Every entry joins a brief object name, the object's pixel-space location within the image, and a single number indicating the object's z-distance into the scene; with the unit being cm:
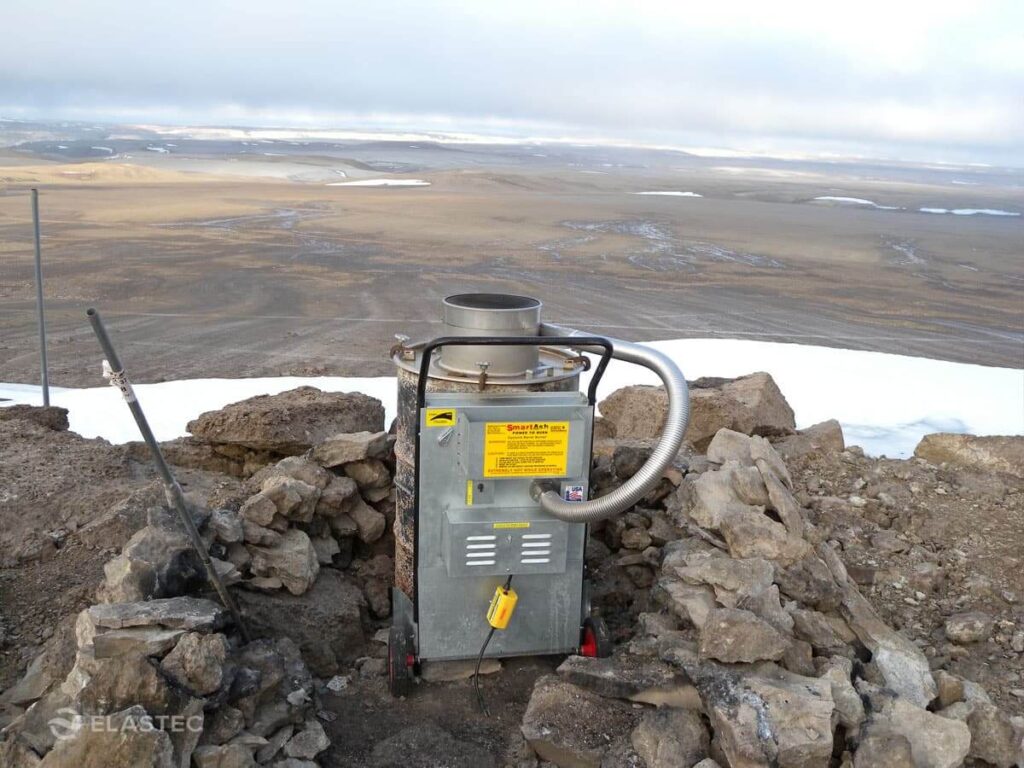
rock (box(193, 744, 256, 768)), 312
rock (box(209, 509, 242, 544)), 436
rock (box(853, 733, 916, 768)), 314
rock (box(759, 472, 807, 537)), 459
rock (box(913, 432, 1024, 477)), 589
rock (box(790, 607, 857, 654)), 390
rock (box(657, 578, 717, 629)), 402
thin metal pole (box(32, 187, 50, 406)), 822
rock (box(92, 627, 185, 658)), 337
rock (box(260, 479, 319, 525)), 461
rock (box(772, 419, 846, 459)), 613
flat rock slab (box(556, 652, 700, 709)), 354
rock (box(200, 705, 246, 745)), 326
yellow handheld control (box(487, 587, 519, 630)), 392
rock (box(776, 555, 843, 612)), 423
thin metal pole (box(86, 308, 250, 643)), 324
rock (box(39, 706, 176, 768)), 288
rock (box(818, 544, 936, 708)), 380
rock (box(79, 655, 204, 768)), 314
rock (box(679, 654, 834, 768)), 312
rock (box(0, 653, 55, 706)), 371
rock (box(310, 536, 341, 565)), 480
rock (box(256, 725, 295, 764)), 338
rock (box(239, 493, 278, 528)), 456
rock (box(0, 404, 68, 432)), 703
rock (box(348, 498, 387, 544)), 505
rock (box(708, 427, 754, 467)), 524
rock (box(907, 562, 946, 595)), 473
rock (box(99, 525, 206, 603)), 375
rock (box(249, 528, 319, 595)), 441
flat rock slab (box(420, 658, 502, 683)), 425
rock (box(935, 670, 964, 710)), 376
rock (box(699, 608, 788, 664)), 352
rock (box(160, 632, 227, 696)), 329
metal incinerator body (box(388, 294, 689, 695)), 385
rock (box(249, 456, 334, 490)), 488
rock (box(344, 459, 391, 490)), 511
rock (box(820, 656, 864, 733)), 333
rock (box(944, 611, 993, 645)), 427
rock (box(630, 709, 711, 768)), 322
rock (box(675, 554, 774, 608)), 402
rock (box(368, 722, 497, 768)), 368
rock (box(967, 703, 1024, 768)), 349
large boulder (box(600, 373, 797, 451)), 669
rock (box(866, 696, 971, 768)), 330
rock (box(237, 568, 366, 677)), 429
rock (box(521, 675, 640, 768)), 342
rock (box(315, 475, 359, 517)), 487
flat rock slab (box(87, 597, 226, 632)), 345
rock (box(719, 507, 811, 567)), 440
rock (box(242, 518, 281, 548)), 448
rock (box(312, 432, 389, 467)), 503
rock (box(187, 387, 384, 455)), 631
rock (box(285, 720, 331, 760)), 348
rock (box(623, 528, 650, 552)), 501
